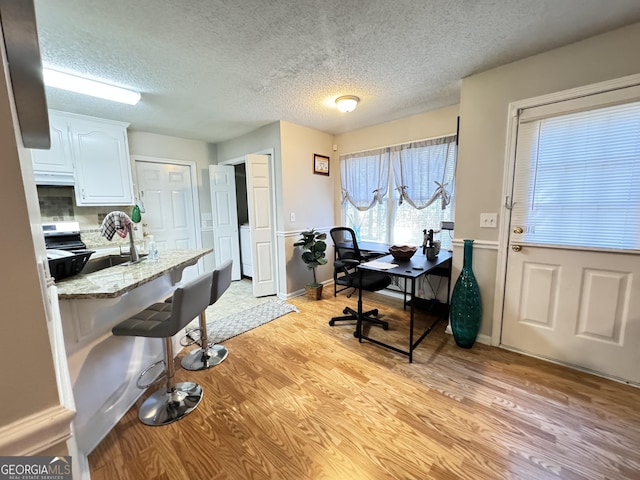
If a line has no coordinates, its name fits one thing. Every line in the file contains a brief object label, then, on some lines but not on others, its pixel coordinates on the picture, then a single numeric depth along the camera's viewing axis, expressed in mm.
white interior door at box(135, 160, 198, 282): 3854
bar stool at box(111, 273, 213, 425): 1447
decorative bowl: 2502
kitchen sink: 1872
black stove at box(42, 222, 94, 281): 2914
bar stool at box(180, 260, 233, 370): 1966
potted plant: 3514
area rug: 2691
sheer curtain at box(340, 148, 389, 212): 3672
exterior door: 1807
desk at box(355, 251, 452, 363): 2102
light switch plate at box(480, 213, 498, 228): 2268
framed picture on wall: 3885
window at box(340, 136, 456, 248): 3135
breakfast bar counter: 1308
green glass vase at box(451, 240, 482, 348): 2297
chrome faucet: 1880
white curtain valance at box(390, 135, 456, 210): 3082
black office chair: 2559
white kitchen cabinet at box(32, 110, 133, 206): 2861
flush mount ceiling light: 2656
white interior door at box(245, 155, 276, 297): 3529
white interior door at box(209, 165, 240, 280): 4262
